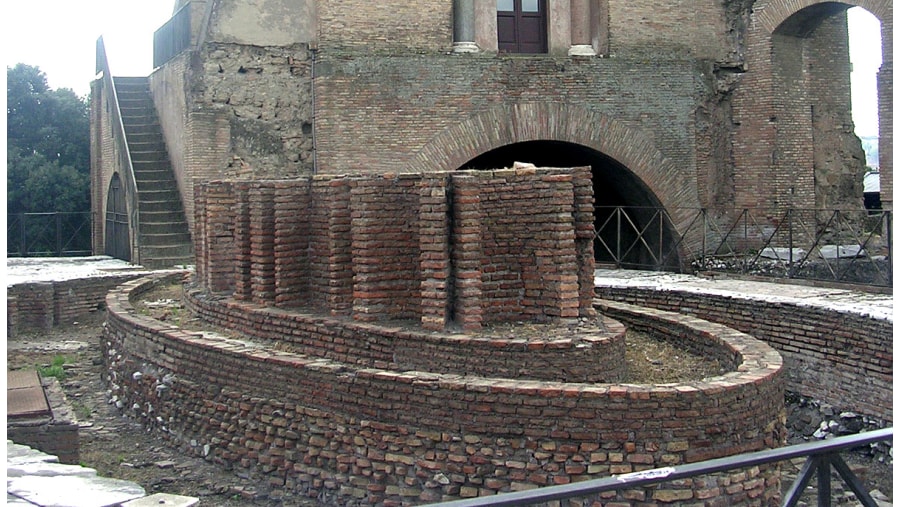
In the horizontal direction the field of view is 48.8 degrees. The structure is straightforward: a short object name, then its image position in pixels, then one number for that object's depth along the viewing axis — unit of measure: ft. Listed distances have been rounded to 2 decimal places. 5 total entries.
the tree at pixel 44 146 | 73.20
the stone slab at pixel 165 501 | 14.29
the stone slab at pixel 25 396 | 22.02
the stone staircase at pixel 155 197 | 44.06
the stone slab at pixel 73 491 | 14.26
